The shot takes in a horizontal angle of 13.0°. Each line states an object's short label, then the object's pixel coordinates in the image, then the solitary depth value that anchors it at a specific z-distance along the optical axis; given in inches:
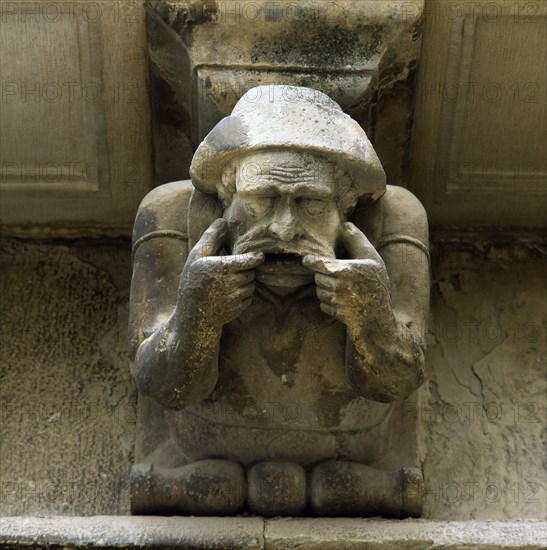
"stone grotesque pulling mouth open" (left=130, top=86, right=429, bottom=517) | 219.6
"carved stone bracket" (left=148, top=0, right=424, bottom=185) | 252.7
